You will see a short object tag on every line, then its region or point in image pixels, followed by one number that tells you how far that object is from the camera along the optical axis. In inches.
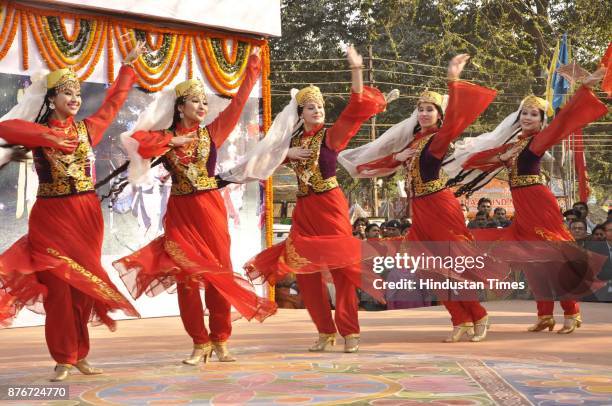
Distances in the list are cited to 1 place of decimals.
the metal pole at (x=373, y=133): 836.0
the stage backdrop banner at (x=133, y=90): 369.4
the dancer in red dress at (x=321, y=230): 279.1
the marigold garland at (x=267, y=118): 440.8
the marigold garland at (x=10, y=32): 363.9
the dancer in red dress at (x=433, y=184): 300.5
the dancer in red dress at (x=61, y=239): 238.2
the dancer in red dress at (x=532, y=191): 318.3
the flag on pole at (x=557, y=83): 677.9
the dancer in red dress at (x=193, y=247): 256.4
